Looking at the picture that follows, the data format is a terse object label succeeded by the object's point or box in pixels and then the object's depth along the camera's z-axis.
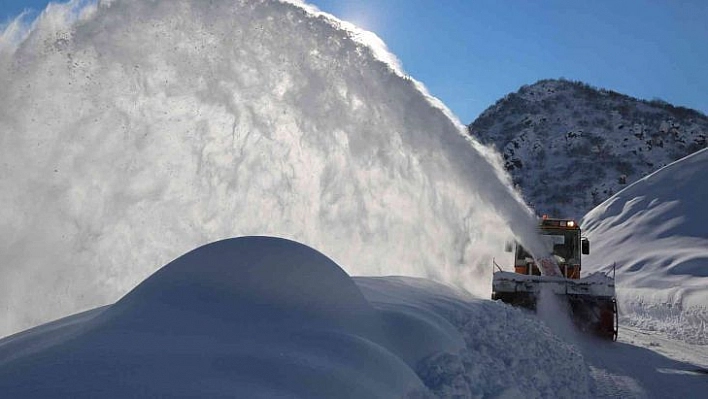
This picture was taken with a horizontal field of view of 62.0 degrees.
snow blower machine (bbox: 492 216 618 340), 10.84
